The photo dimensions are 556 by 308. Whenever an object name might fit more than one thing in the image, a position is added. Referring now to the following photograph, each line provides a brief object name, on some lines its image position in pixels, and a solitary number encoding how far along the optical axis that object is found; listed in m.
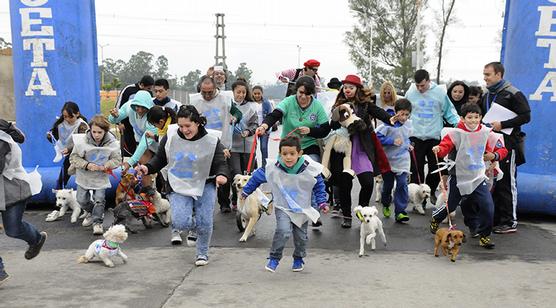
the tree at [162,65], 78.19
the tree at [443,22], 33.72
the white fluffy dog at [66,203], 7.27
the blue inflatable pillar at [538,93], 7.02
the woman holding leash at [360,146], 6.71
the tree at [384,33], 40.03
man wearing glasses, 8.81
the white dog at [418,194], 7.68
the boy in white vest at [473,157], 5.95
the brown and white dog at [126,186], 7.03
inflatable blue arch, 7.07
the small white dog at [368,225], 5.84
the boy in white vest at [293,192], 5.16
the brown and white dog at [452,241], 5.48
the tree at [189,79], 73.47
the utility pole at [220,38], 42.09
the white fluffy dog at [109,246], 5.37
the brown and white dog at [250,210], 6.29
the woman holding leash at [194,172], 5.39
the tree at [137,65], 77.81
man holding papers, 6.42
